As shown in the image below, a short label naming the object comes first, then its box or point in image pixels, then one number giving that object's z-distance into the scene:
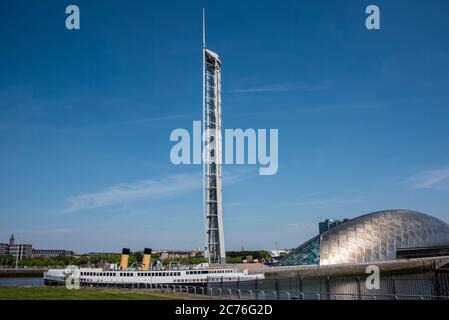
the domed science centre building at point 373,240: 96.44
